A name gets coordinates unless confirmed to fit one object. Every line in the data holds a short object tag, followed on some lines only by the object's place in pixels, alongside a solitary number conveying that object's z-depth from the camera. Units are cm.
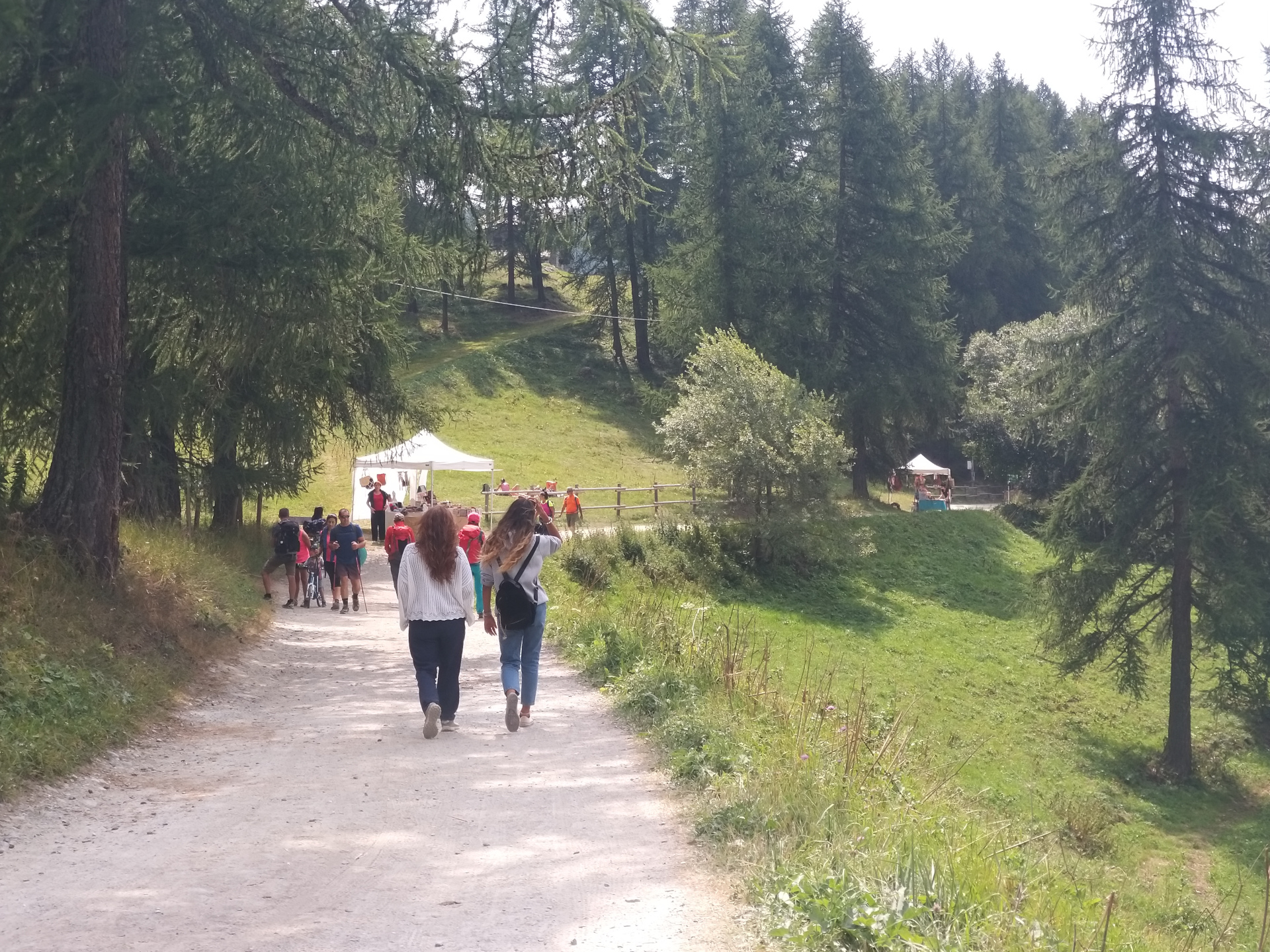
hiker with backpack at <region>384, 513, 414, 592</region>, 1667
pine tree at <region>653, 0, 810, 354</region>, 4328
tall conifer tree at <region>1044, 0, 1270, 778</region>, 2236
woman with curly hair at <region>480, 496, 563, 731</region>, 877
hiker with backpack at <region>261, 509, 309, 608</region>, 1830
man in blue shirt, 1830
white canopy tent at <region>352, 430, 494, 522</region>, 3166
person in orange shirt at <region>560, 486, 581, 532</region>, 3075
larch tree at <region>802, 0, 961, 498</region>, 4316
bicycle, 1922
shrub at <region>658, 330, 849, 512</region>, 3080
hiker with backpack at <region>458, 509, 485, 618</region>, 1383
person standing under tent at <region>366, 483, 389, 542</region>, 2856
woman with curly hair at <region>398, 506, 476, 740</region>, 867
